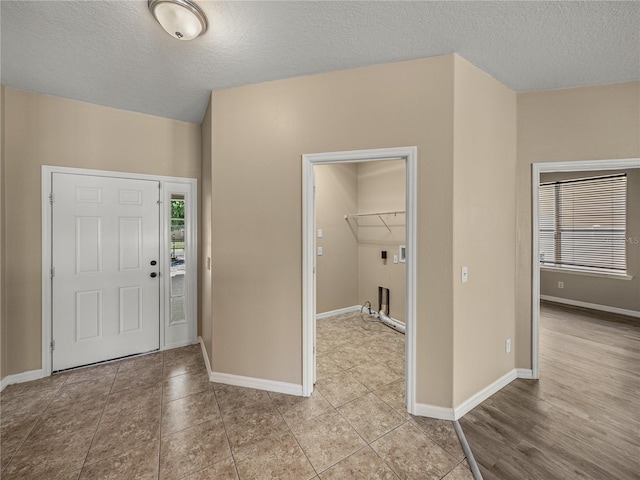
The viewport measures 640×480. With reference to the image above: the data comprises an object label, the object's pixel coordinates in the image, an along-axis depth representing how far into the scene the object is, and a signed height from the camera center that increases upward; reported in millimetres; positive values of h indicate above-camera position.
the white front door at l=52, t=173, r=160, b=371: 2715 -314
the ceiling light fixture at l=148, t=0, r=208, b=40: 1521 +1302
